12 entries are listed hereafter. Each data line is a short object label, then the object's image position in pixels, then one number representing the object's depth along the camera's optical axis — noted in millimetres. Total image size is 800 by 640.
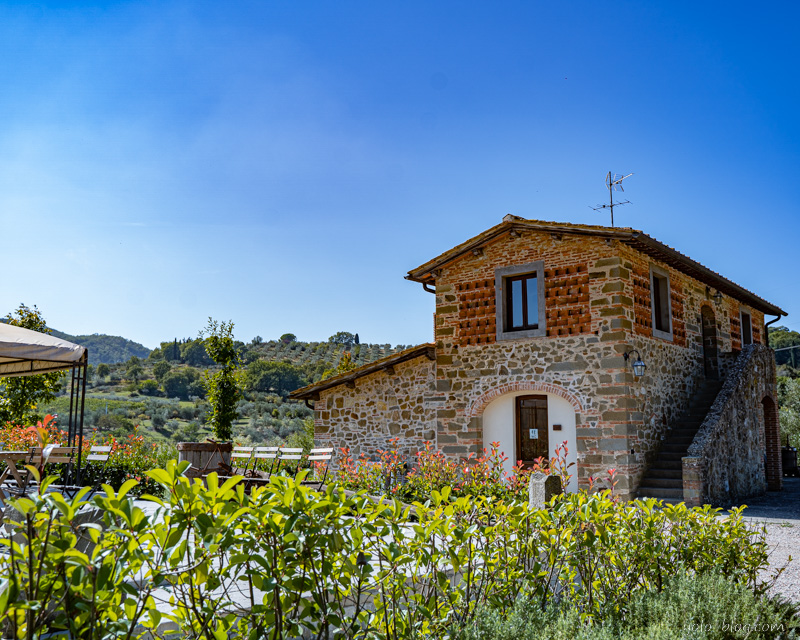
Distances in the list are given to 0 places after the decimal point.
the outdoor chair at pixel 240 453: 11071
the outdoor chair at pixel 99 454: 9691
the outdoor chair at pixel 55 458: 7133
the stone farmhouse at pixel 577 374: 11344
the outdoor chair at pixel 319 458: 9867
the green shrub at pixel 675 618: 2875
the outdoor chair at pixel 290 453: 10938
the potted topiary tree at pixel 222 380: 15164
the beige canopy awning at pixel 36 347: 6922
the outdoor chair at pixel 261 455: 10077
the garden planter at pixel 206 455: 10398
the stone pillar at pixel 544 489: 5434
